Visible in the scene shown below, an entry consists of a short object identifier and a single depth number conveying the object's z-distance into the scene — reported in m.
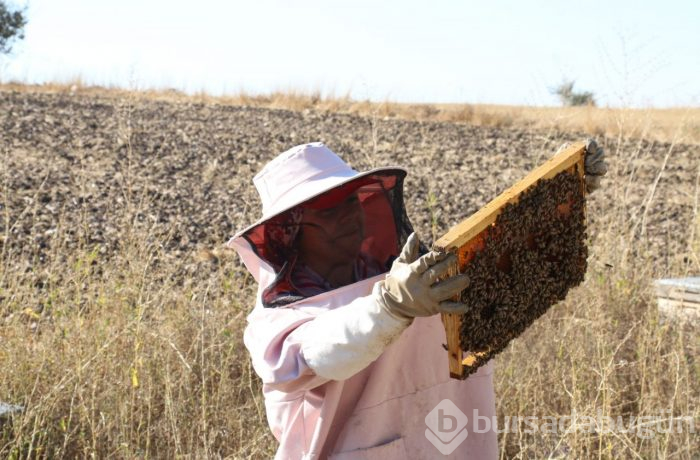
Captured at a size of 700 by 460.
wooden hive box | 4.92
